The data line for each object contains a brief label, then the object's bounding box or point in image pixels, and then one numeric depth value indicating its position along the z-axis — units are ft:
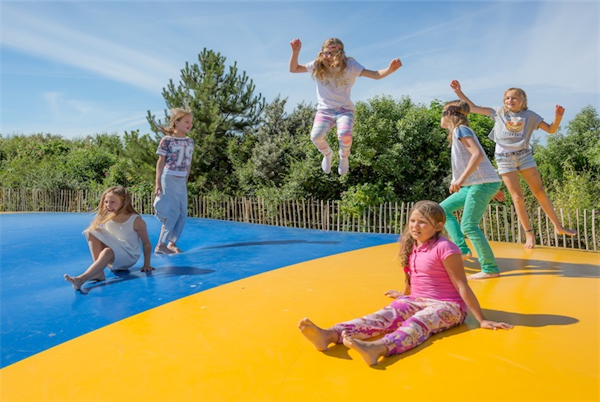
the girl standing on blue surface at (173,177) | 17.99
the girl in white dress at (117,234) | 13.61
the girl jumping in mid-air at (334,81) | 13.84
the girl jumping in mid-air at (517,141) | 14.07
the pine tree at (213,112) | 41.91
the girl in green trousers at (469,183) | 11.26
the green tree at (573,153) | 36.34
